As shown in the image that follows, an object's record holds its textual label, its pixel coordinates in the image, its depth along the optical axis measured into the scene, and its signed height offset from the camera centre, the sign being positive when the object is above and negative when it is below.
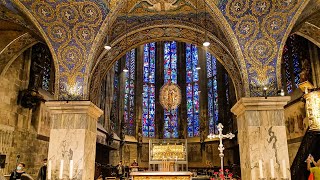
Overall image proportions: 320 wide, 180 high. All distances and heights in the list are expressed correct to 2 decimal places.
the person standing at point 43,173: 8.55 -0.55
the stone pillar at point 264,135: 8.34 +0.53
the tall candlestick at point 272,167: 7.68 -0.33
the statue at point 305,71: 11.05 +3.05
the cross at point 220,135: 9.95 +0.63
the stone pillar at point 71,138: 8.73 +0.46
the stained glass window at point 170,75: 22.69 +6.14
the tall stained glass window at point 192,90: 22.47 +4.82
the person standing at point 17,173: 7.64 -0.49
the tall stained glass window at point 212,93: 21.05 +4.31
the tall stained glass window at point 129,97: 22.12 +4.16
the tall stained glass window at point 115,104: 19.85 +3.34
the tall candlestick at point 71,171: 7.98 -0.46
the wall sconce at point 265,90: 8.86 +1.85
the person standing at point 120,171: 14.21 -0.81
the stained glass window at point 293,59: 11.99 +3.93
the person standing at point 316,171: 6.40 -0.36
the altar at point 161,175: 9.41 -0.66
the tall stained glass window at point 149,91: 22.89 +4.82
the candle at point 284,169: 8.02 -0.39
